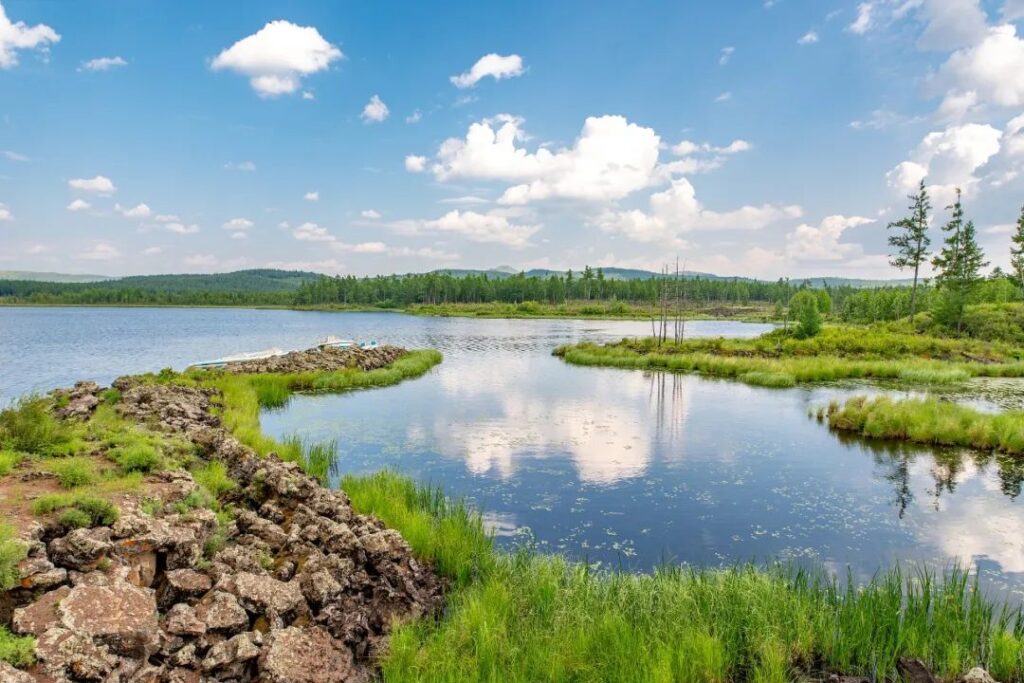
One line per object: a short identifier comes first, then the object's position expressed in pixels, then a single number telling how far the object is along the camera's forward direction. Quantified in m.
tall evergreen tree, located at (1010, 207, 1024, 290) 68.69
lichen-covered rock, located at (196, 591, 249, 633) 7.62
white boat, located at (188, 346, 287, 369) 41.38
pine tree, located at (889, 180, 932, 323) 68.56
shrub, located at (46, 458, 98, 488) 10.27
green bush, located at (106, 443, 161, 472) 11.84
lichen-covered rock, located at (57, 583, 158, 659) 6.64
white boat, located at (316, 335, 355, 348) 53.69
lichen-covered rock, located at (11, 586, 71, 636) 6.49
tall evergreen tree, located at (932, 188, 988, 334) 65.81
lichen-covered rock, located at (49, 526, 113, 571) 7.69
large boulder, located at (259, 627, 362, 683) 7.21
